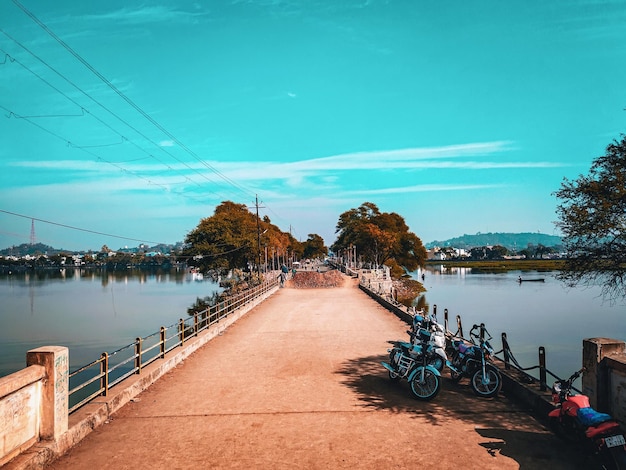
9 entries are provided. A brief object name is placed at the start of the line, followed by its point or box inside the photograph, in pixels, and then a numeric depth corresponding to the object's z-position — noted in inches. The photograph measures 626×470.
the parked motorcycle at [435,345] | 391.5
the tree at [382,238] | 3243.1
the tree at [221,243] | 2296.3
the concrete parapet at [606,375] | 259.8
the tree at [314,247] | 7401.6
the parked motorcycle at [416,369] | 372.8
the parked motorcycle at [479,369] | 374.9
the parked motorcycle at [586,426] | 222.5
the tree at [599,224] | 589.3
